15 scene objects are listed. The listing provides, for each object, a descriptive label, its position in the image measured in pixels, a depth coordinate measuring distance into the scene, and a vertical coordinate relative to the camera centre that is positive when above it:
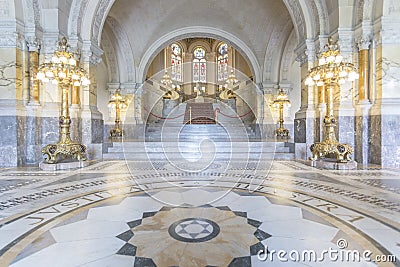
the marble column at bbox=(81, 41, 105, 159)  8.36 +0.70
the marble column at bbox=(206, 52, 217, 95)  26.83 +6.65
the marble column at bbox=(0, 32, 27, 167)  6.63 +0.78
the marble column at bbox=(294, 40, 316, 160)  8.20 +0.53
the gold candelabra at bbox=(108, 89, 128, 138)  12.21 +1.29
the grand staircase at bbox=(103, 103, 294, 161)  8.36 -0.61
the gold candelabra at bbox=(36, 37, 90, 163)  6.36 +1.36
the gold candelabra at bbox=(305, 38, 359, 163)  6.25 +1.34
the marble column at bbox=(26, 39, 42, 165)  7.12 +0.62
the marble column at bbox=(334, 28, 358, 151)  7.30 +0.77
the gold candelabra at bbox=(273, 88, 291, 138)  12.14 +1.22
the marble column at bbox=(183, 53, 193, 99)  27.06 +6.58
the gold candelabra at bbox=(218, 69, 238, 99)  21.78 +3.95
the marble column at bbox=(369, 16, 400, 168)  6.40 +0.89
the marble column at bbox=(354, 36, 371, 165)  6.94 +0.71
